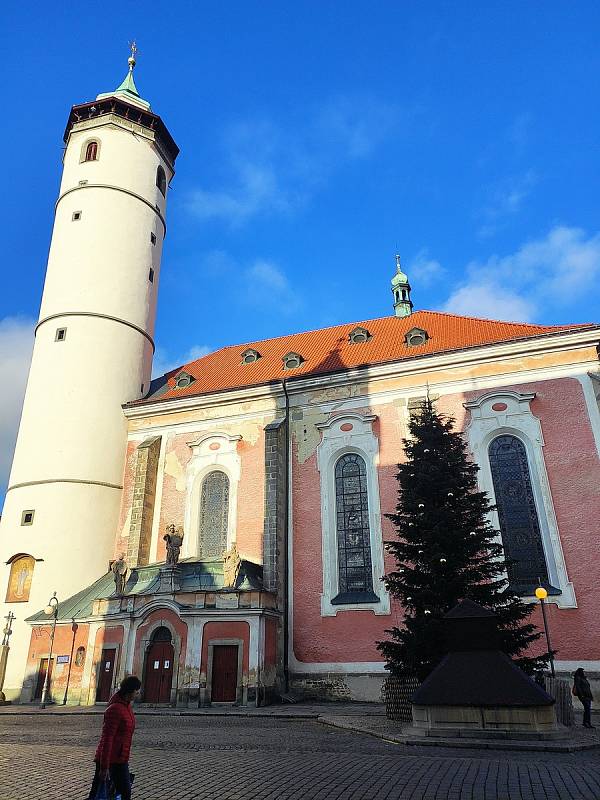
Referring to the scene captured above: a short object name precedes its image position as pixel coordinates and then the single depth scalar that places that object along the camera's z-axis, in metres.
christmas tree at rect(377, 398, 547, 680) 13.00
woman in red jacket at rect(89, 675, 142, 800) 5.17
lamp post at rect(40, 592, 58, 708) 20.14
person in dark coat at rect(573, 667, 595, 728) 12.14
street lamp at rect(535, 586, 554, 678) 14.41
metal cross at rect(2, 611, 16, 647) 20.41
